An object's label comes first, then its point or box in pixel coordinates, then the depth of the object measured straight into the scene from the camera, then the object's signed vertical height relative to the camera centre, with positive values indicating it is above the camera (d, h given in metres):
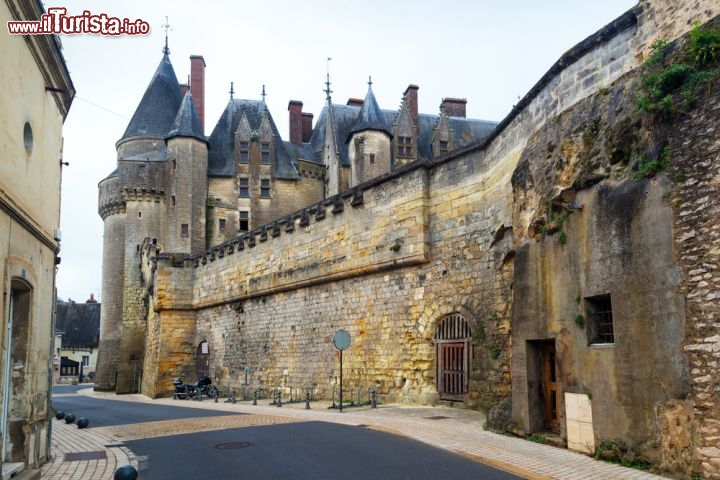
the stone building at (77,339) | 60.28 -0.03
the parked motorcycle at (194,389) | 23.45 -1.94
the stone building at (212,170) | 33.44 +9.40
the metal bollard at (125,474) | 5.97 -1.30
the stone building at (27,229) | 6.81 +1.35
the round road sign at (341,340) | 14.76 -0.09
